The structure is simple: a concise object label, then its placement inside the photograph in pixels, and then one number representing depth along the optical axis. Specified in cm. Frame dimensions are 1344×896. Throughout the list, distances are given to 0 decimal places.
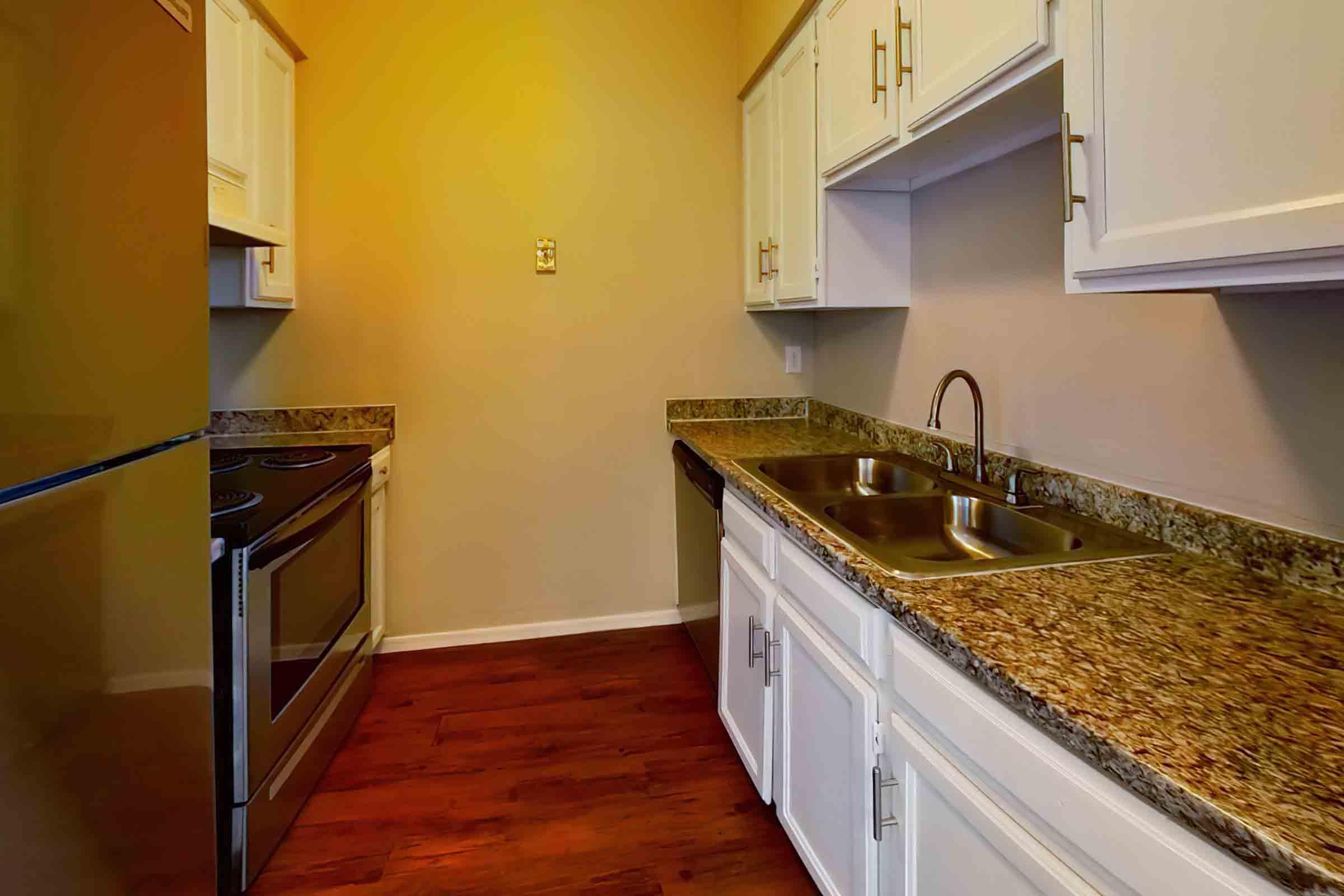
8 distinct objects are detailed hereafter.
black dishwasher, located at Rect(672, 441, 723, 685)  223
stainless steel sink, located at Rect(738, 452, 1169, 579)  120
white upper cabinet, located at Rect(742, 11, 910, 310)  215
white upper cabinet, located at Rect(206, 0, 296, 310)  197
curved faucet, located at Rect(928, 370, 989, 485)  172
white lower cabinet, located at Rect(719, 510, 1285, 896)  68
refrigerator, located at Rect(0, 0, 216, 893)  59
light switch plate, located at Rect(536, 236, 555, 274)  281
